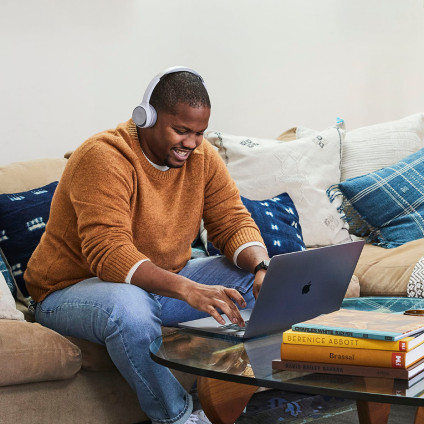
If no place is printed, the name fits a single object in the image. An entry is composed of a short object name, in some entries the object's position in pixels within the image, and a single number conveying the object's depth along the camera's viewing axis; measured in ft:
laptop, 8.44
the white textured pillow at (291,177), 13.98
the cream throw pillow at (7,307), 10.07
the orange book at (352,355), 7.59
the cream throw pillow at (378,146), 14.86
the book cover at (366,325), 7.65
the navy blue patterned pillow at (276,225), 12.82
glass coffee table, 7.36
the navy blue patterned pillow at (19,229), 11.37
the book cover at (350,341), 7.58
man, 9.56
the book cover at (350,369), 7.55
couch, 9.74
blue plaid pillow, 13.83
